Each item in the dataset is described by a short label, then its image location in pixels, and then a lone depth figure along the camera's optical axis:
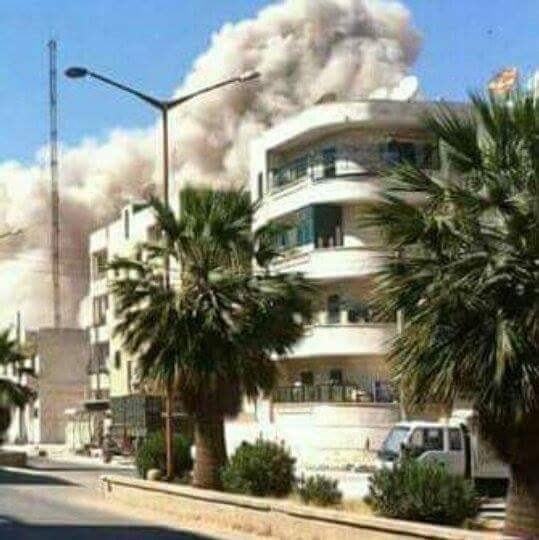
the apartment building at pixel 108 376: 65.62
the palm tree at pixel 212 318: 27.38
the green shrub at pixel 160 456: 32.06
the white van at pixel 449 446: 30.97
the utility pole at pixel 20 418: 102.69
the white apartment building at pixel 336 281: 48.22
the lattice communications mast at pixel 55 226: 120.00
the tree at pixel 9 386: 63.66
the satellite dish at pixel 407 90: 55.39
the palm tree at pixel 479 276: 15.84
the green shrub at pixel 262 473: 25.39
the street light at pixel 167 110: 29.11
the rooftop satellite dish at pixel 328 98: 56.52
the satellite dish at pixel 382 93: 63.59
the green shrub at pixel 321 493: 22.05
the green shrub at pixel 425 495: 18.41
